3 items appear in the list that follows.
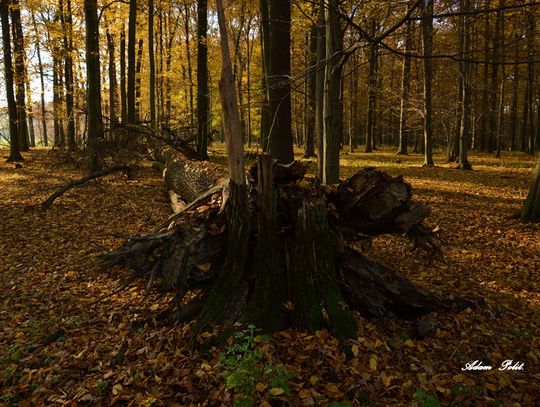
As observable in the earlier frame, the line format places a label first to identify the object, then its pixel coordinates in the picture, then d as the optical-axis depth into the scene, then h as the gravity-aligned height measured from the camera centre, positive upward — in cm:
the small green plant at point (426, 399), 288 -184
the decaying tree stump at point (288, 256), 402 -106
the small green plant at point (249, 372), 305 -178
